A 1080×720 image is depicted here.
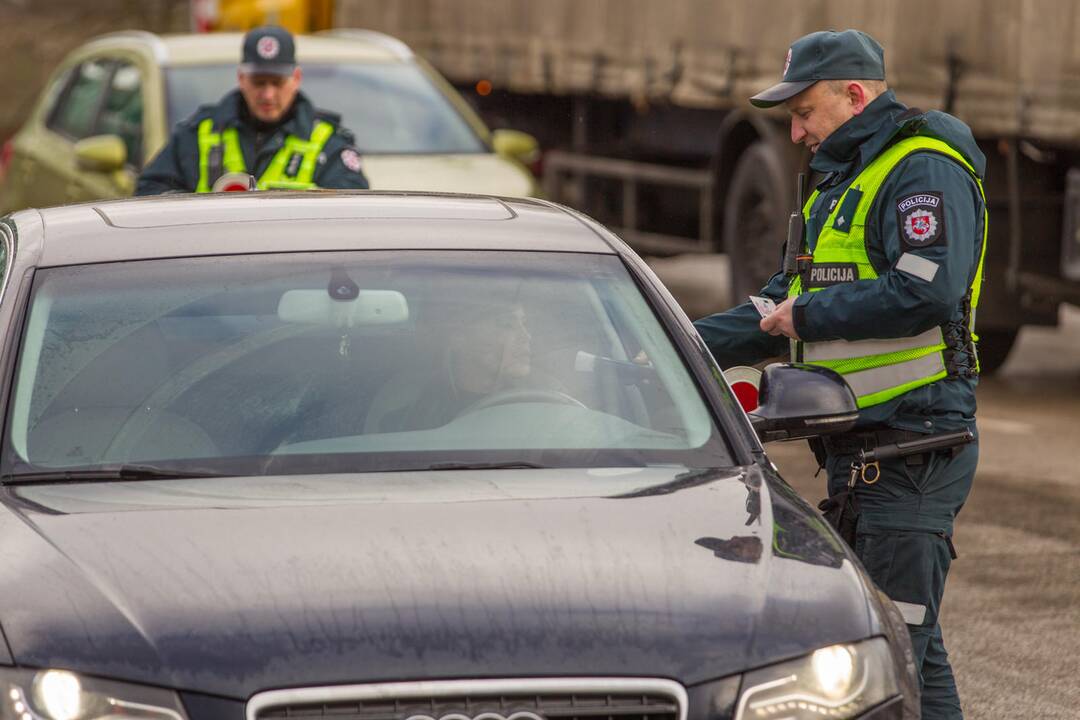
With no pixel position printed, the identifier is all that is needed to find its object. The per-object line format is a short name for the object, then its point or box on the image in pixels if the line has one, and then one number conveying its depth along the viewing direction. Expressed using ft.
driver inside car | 29.50
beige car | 71.20
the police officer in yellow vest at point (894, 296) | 32.50
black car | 22.59
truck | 72.08
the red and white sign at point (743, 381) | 34.45
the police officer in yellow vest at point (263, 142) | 52.60
